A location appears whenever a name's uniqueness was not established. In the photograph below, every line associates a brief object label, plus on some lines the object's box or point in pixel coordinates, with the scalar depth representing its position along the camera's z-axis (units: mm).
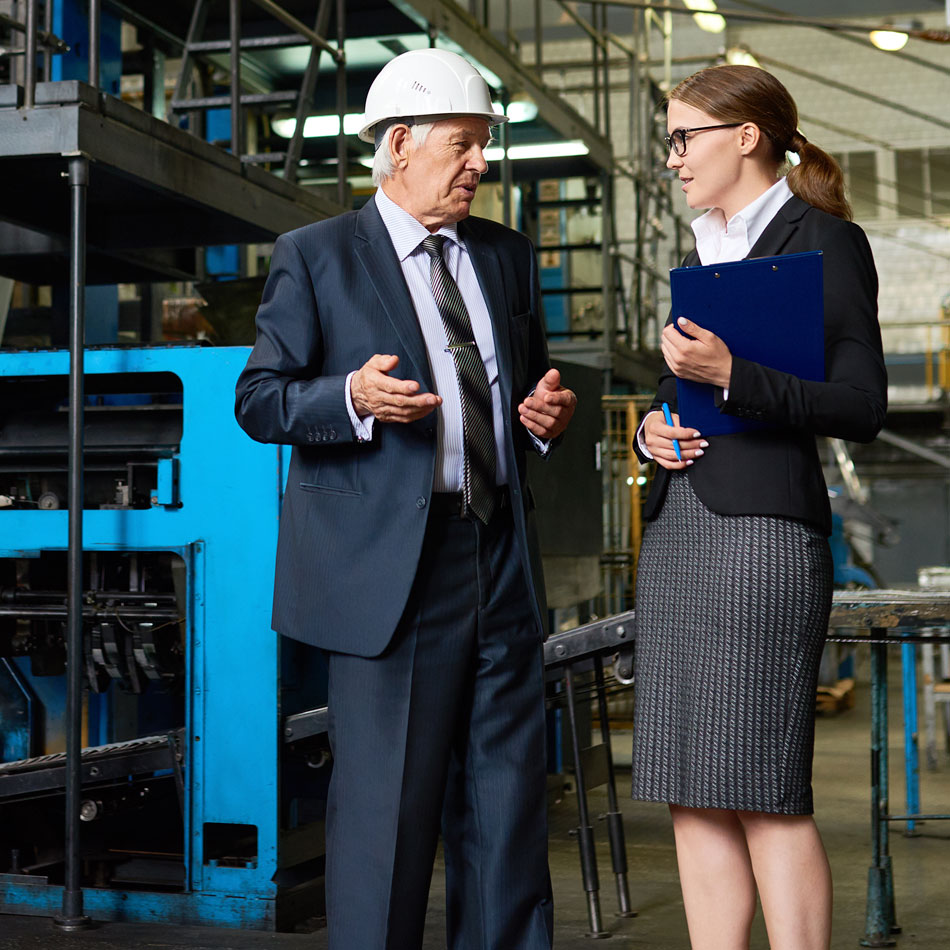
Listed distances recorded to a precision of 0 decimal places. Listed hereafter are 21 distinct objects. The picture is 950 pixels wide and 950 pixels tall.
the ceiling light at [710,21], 11148
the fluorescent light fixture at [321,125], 8102
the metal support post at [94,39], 3775
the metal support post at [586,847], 3710
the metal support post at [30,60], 3600
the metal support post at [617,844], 3916
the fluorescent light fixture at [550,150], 9088
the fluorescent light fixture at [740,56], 12632
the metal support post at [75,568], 3543
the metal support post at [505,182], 6930
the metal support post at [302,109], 5125
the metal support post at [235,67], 4488
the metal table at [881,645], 3234
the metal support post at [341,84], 5402
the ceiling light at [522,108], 7812
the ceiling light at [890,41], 10484
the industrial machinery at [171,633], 3701
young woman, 2162
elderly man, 2248
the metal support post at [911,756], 5195
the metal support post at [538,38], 8294
